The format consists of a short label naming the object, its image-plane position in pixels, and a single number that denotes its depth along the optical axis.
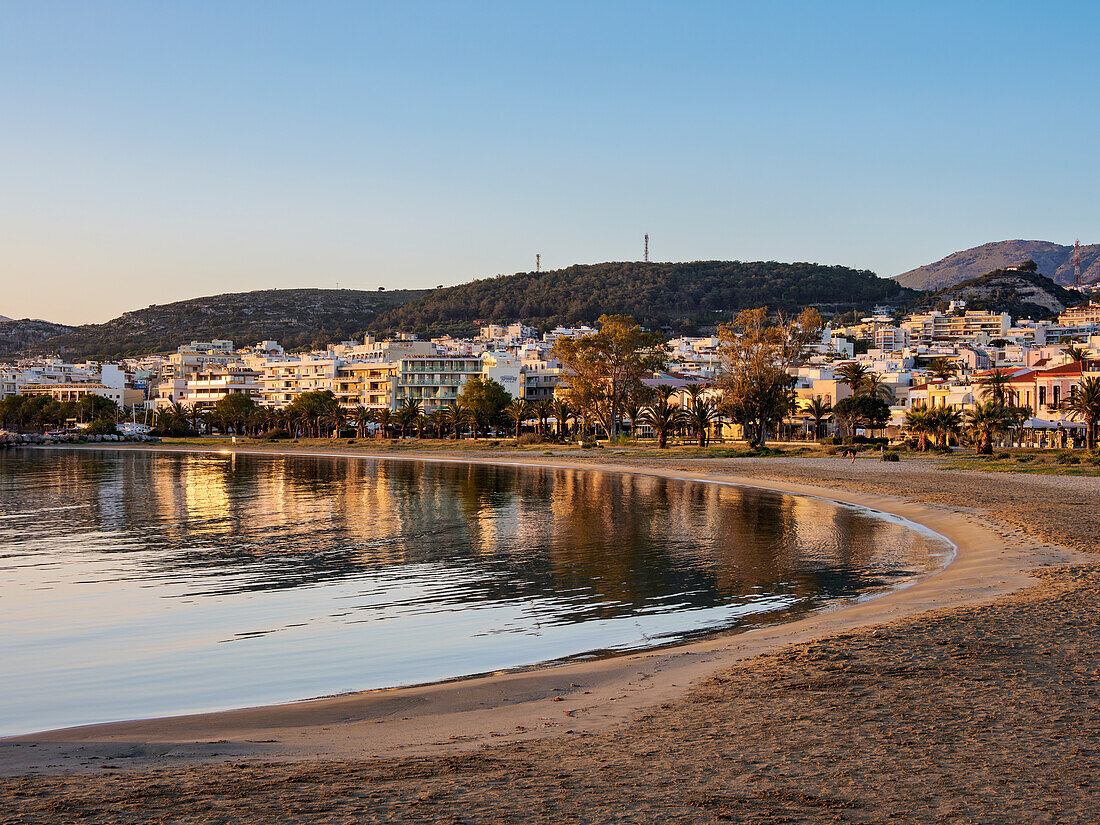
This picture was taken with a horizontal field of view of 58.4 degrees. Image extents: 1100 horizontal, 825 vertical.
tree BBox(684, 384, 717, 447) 88.14
